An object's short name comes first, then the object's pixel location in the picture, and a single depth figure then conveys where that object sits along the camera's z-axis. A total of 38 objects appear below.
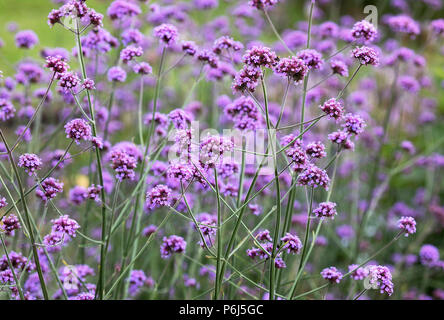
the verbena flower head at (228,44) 1.30
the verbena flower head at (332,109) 1.20
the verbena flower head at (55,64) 1.19
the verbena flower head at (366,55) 1.21
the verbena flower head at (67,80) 1.19
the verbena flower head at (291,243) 1.23
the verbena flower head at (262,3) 1.27
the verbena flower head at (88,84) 1.20
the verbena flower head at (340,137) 1.23
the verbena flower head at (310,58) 1.25
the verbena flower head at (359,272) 1.24
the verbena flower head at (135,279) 1.36
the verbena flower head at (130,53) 1.29
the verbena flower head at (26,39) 1.42
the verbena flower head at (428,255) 1.45
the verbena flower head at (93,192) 1.26
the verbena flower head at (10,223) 1.21
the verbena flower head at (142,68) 1.31
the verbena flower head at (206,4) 1.69
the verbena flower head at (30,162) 1.19
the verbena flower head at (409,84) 1.65
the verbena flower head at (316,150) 1.22
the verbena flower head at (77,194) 1.40
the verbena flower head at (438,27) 1.50
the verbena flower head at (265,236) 1.26
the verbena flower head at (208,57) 1.32
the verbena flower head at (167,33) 1.30
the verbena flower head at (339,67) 1.28
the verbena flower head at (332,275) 1.23
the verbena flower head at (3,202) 1.20
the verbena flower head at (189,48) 1.32
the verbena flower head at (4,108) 1.27
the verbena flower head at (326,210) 1.22
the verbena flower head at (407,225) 1.24
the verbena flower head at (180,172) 1.18
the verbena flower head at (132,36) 1.37
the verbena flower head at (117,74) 1.35
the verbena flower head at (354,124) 1.21
